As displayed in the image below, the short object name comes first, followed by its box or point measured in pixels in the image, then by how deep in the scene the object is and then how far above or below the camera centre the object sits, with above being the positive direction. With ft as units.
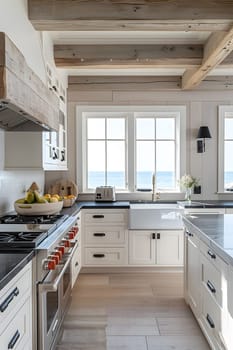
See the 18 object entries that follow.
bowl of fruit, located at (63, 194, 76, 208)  13.12 -1.01
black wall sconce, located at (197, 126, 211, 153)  15.01 +1.76
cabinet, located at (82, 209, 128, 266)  13.75 -2.54
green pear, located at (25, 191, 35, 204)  9.81 -0.67
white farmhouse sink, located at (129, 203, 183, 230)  13.47 -1.73
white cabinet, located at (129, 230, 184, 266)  13.62 -2.97
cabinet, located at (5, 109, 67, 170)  9.78 +0.75
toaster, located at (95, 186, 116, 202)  14.99 -0.84
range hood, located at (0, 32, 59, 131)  5.46 +1.64
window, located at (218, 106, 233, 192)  15.46 +1.25
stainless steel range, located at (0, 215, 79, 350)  6.25 -1.64
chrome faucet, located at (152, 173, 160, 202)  15.24 -0.80
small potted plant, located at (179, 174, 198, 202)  14.62 -0.37
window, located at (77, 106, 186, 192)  15.79 +1.22
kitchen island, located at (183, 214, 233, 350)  6.23 -2.23
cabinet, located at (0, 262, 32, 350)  4.53 -2.08
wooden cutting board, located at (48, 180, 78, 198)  14.83 -0.56
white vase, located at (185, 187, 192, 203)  14.72 -0.78
